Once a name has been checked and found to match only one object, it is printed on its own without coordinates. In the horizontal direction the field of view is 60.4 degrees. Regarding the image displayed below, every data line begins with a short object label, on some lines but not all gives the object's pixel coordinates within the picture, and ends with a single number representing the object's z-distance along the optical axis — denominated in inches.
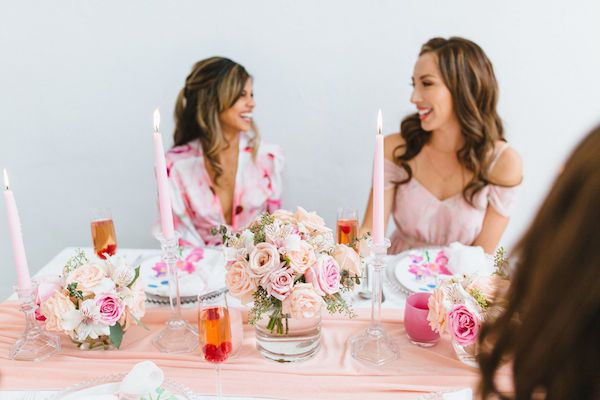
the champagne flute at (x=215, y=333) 39.2
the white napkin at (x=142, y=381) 37.7
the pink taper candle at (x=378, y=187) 41.6
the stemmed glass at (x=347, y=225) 56.5
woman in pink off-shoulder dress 76.8
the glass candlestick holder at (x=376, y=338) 44.1
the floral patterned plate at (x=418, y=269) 57.4
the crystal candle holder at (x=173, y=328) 46.4
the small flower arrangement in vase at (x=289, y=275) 40.5
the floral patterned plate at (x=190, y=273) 55.4
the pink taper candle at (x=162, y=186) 43.2
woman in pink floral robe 84.6
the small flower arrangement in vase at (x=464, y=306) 41.0
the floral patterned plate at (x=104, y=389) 39.2
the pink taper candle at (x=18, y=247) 44.4
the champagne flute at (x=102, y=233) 60.5
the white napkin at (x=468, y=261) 57.8
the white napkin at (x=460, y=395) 39.0
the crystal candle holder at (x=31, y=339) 45.5
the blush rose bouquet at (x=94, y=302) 43.9
